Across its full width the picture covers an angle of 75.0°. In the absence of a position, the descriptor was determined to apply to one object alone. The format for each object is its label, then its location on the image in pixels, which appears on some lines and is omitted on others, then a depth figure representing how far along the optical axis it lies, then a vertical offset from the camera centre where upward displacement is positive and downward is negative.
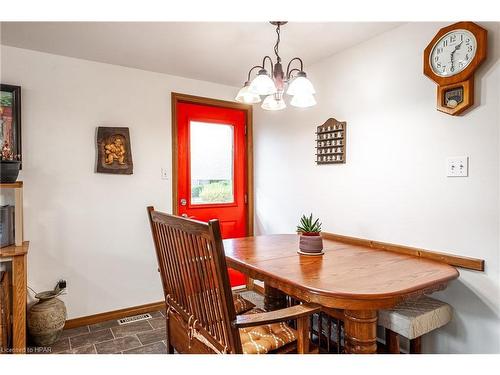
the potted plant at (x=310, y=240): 1.93 -0.34
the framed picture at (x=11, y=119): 2.31 +0.46
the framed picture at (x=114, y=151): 2.68 +0.27
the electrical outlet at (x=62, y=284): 2.52 -0.79
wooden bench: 1.58 -0.69
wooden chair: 1.16 -0.50
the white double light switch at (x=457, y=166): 1.75 +0.09
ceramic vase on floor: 2.24 -0.95
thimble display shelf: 2.47 +0.32
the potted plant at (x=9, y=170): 1.99 +0.08
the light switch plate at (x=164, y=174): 3.01 +0.08
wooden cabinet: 1.98 -0.66
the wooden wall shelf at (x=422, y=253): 1.72 -0.42
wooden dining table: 1.31 -0.43
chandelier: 1.72 +0.52
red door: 3.16 +0.16
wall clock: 1.66 +0.65
